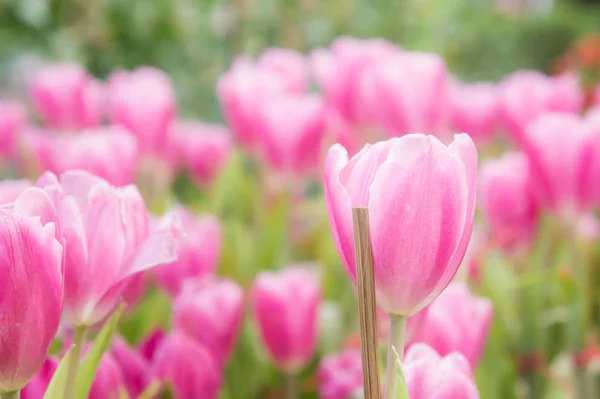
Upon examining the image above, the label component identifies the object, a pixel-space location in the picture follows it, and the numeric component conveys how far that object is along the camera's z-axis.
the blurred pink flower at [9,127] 1.82
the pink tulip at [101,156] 1.08
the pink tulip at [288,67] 1.49
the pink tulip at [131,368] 0.89
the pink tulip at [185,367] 0.91
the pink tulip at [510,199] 1.22
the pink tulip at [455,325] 0.87
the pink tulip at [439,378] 0.78
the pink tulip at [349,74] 1.38
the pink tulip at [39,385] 0.83
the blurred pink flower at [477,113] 1.62
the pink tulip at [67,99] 1.65
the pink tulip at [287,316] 1.02
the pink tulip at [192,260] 1.07
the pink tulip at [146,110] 1.52
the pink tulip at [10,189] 0.85
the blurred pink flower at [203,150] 1.88
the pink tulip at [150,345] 0.93
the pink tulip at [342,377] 0.94
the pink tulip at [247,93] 1.40
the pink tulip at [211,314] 0.98
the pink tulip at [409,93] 1.20
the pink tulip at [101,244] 0.79
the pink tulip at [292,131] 1.30
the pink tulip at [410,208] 0.77
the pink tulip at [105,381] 0.85
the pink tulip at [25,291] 0.76
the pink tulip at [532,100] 1.33
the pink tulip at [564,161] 1.03
